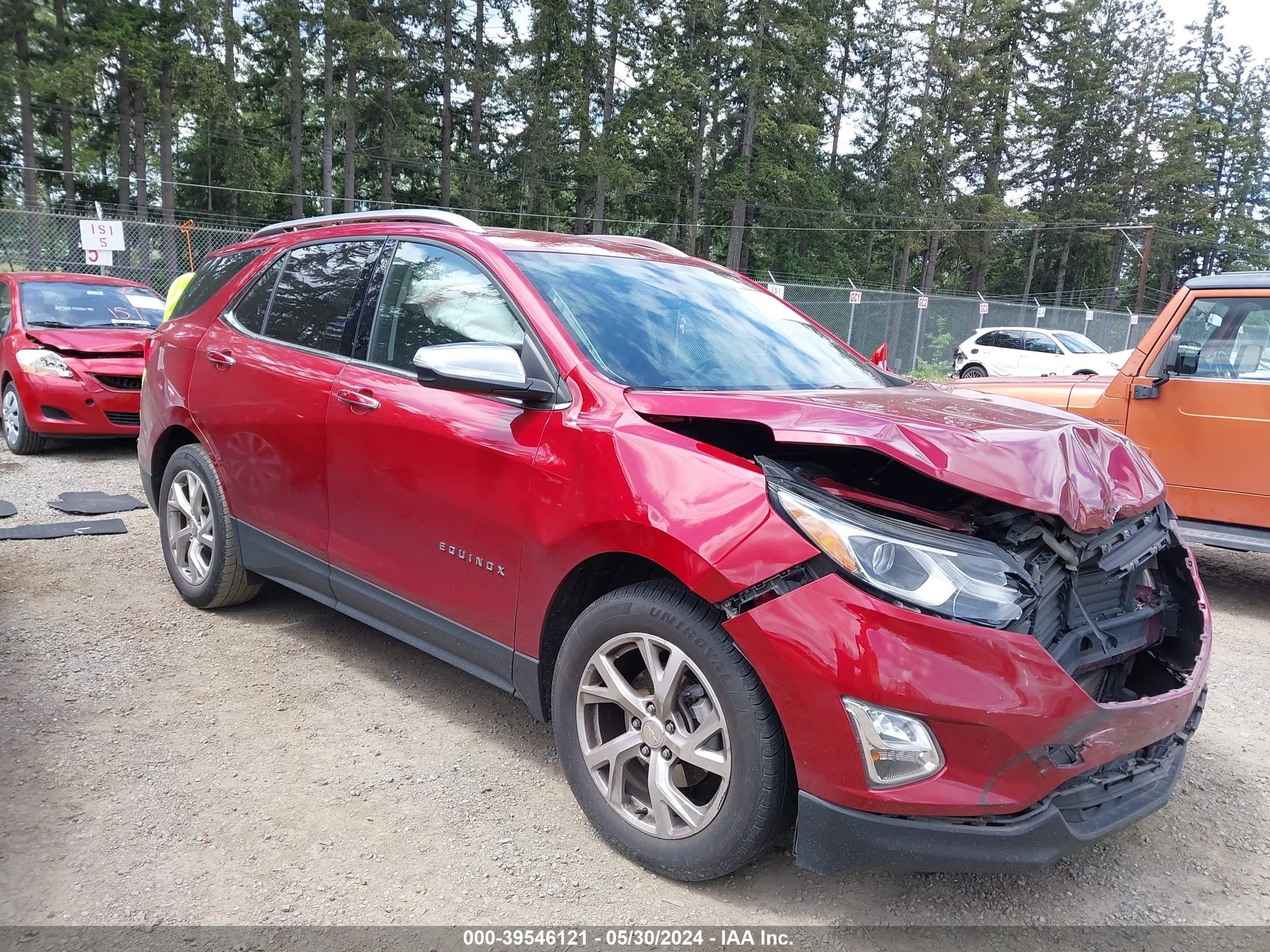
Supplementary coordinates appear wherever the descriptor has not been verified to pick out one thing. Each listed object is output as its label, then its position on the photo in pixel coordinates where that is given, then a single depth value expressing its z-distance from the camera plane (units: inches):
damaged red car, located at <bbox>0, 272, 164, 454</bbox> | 303.1
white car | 790.5
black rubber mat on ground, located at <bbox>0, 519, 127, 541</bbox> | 215.8
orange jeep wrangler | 204.8
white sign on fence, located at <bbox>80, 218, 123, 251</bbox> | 507.2
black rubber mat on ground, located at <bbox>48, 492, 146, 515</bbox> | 243.3
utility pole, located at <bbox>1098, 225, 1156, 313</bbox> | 1488.7
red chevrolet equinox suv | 79.6
